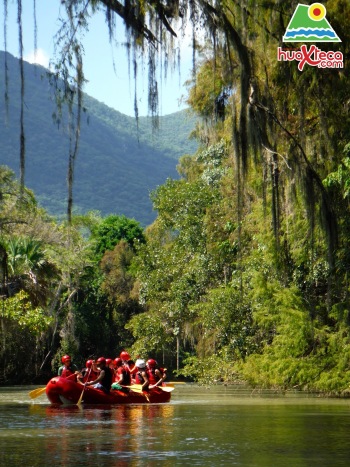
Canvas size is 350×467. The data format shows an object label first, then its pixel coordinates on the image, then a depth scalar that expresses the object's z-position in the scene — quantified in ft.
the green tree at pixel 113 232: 268.21
